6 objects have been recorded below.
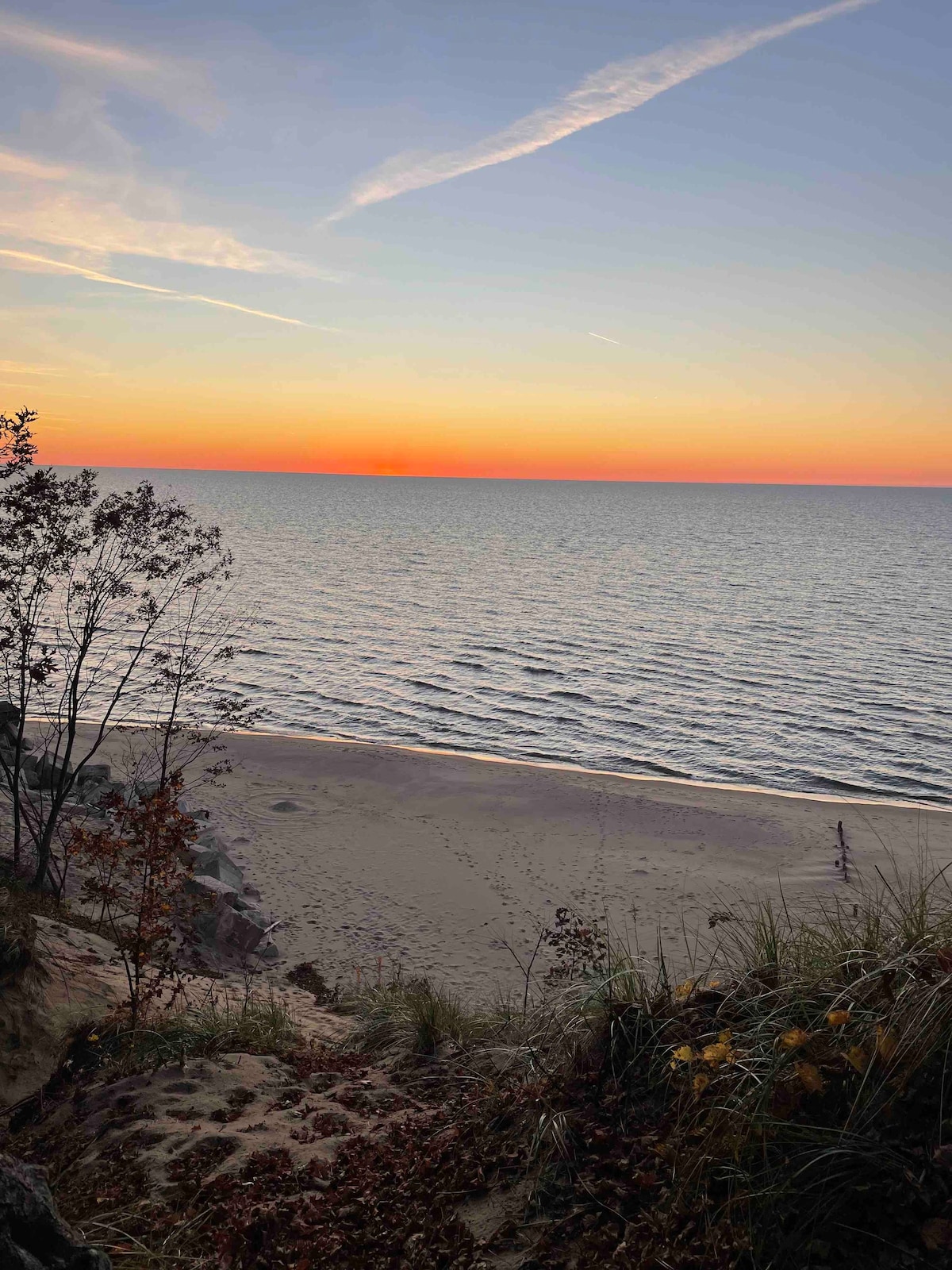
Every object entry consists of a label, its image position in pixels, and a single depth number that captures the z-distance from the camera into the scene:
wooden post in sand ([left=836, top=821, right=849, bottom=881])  19.45
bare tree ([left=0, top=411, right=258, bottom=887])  11.69
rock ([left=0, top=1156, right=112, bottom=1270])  3.74
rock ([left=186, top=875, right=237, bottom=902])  14.66
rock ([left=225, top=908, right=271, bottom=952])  14.45
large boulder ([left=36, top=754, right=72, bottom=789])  16.91
